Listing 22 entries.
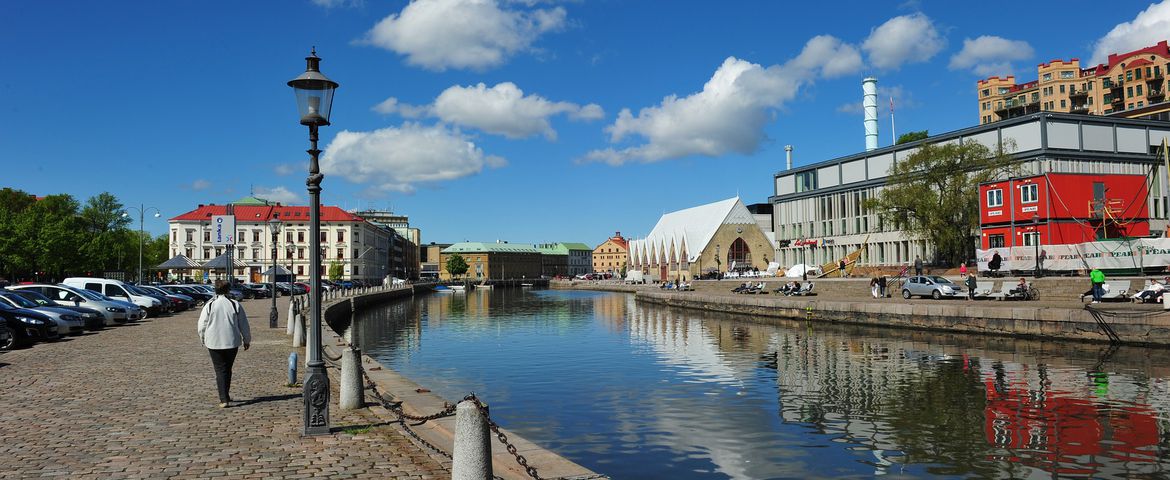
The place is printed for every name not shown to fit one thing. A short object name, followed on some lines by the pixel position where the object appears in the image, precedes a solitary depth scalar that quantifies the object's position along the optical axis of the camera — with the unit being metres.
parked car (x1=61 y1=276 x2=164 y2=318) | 38.78
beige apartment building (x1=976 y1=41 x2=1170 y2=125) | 103.56
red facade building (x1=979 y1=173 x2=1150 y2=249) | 53.84
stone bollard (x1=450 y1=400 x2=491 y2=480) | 6.73
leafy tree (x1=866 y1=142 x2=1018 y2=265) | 59.00
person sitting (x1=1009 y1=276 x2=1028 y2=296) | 37.07
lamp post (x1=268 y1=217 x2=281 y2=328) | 31.74
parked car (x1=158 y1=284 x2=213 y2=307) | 54.12
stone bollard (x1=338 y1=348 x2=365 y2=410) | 12.23
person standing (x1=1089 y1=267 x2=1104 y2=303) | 30.19
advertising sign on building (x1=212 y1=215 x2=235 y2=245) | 43.50
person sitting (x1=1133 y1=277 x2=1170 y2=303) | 30.95
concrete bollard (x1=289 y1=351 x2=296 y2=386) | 14.52
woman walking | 11.98
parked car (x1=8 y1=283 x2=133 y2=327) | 31.54
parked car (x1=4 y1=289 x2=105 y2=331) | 27.84
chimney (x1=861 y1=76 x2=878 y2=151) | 95.62
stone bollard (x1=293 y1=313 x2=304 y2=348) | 23.39
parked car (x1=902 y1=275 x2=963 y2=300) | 41.47
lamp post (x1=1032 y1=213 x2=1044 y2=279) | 42.08
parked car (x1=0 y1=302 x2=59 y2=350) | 22.76
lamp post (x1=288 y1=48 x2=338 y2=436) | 10.08
